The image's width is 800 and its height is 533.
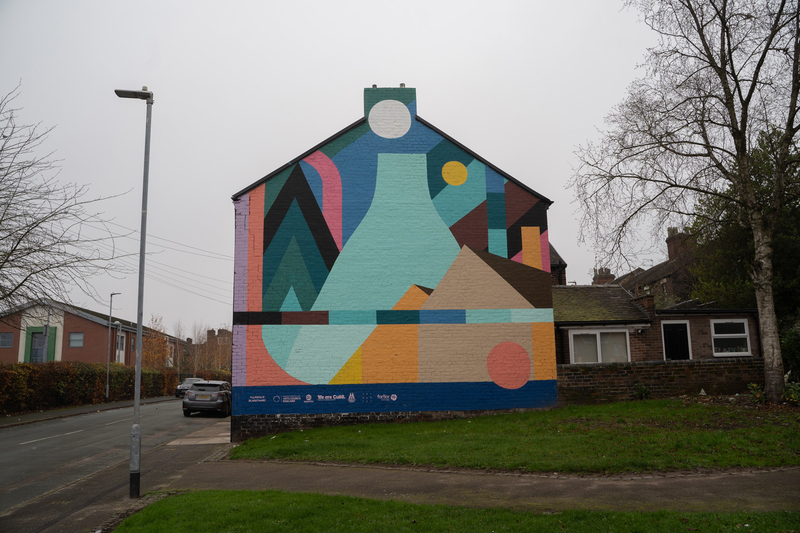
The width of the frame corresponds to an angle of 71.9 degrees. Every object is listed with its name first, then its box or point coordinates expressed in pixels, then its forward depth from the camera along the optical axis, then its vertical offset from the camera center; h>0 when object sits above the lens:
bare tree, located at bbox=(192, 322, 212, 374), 73.10 -0.52
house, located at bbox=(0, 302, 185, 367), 47.72 +1.25
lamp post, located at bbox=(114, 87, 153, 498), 9.45 +0.14
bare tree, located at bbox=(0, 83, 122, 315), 14.30 +2.87
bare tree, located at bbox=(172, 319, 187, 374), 64.25 -0.62
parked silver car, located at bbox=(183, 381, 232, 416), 25.64 -2.08
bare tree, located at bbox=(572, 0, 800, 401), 15.31 +5.91
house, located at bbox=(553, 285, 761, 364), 19.81 +0.47
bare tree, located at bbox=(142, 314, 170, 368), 58.28 +0.63
